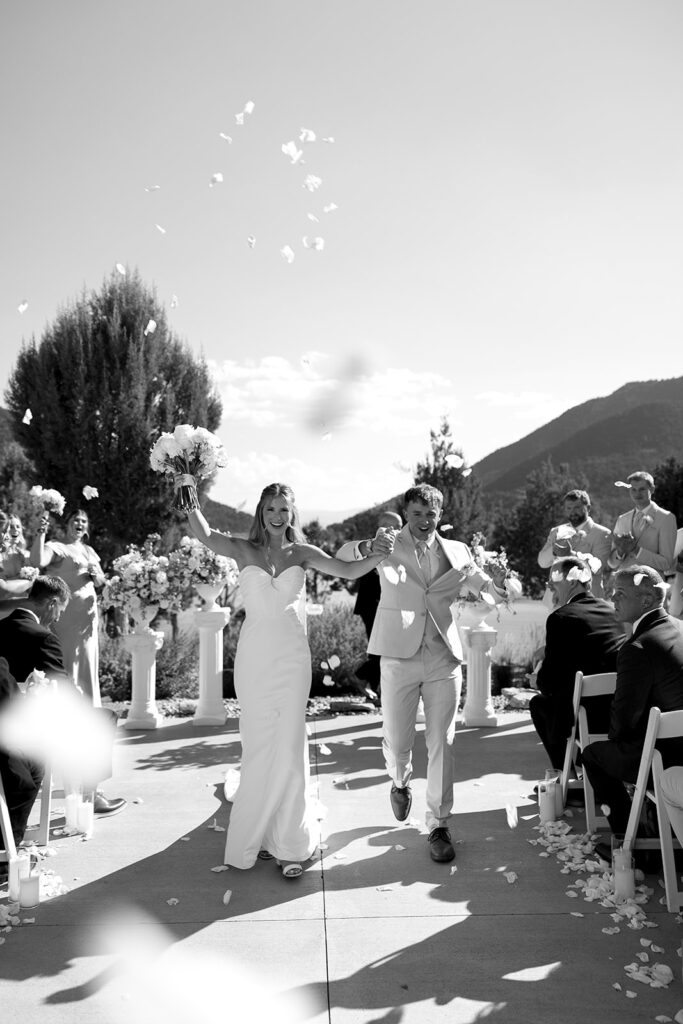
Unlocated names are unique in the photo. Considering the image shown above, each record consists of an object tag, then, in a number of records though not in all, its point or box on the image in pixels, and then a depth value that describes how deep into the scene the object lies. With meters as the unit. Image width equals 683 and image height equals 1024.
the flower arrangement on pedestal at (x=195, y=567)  8.93
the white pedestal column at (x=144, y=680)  8.87
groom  5.04
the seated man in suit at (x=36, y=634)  4.97
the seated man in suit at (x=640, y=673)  4.10
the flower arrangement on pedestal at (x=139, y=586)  8.72
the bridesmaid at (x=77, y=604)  7.38
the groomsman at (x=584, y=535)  8.38
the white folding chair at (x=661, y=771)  3.89
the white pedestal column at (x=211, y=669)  9.05
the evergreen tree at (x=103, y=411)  23.11
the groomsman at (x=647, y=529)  8.23
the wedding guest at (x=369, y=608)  9.23
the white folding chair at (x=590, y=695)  5.12
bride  4.77
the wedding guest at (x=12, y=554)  6.89
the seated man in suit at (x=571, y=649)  5.47
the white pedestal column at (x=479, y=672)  8.92
